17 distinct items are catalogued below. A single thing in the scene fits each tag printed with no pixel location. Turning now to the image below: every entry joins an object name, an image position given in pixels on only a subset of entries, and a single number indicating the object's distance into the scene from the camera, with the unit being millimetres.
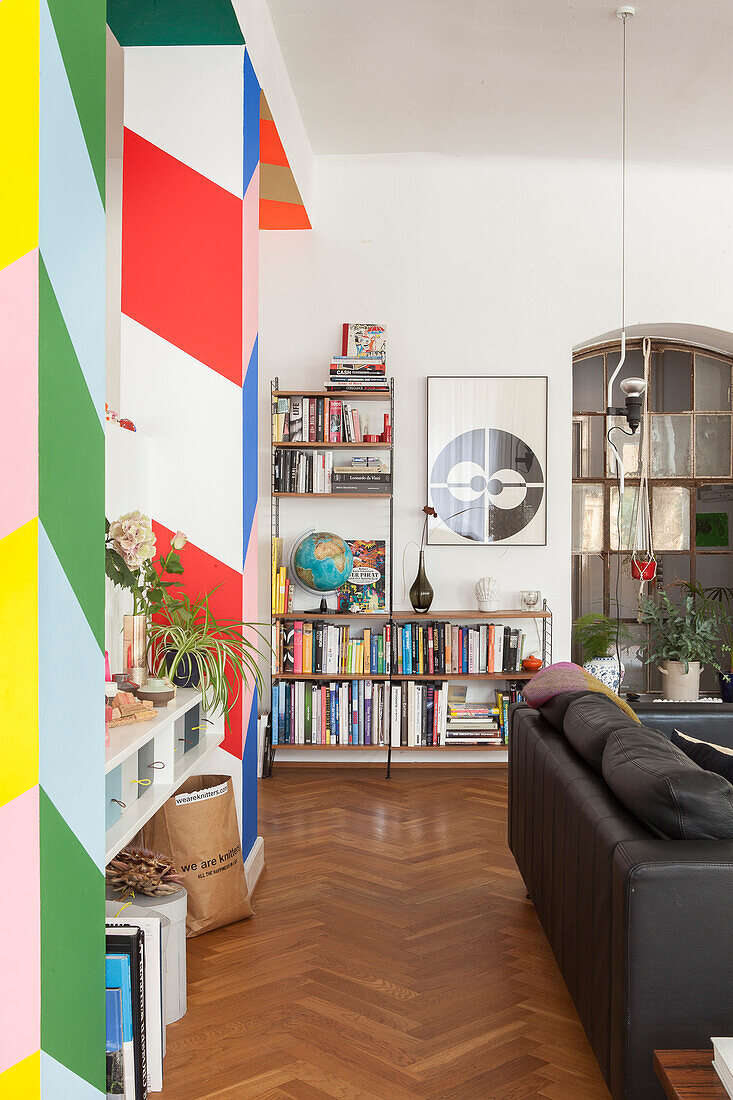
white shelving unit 2000
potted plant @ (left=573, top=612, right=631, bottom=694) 5109
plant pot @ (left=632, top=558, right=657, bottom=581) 5031
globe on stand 4801
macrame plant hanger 5559
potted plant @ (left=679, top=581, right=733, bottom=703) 5500
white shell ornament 5020
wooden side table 1378
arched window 5574
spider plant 2766
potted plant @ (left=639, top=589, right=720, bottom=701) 5199
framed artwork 5137
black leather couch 1654
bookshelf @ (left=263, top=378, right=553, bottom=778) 4844
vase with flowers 2385
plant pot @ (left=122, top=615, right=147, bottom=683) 2641
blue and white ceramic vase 5098
